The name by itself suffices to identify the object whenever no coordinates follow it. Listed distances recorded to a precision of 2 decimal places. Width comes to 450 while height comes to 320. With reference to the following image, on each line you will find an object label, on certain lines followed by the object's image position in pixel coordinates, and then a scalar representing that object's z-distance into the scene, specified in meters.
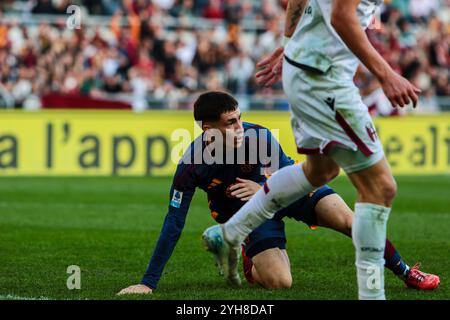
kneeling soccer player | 12.12
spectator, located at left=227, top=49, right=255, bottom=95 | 42.66
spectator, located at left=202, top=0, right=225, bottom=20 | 45.50
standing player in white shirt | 9.33
